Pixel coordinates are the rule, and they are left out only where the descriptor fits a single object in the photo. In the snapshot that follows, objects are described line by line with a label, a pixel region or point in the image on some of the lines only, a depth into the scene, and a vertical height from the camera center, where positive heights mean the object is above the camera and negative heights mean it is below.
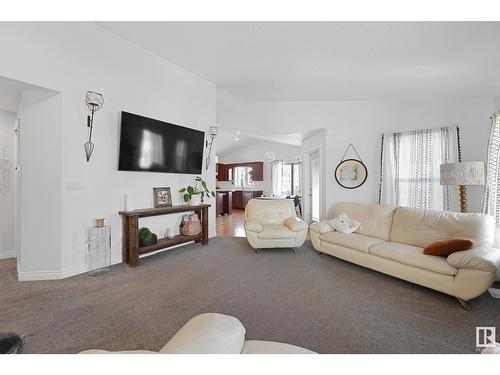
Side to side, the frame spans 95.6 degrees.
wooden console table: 2.96 -0.73
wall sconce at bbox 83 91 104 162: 2.66 +0.91
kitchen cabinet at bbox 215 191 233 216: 8.30 -0.72
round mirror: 4.57 +0.24
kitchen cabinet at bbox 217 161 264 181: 10.08 +0.66
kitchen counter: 8.55 -0.25
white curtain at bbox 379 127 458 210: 3.82 +0.34
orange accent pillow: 2.20 -0.61
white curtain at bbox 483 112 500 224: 3.07 +0.15
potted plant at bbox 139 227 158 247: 3.13 -0.77
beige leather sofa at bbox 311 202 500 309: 2.02 -0.73
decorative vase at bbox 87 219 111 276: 2.81 -0.82
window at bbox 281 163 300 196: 8.88 +0.21
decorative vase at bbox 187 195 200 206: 4.13 -0.31
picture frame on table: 3.53 -0.22
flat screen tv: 3.10 +0.57
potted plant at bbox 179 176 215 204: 3.88 -0.14
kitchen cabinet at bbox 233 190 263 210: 10.08 -0.55
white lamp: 2.85 +0.16
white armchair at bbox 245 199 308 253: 3.61 -0.69
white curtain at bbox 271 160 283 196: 9.29 +0.34
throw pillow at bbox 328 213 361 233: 3.52 -0.62
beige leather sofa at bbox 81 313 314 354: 0.71 -0.53
